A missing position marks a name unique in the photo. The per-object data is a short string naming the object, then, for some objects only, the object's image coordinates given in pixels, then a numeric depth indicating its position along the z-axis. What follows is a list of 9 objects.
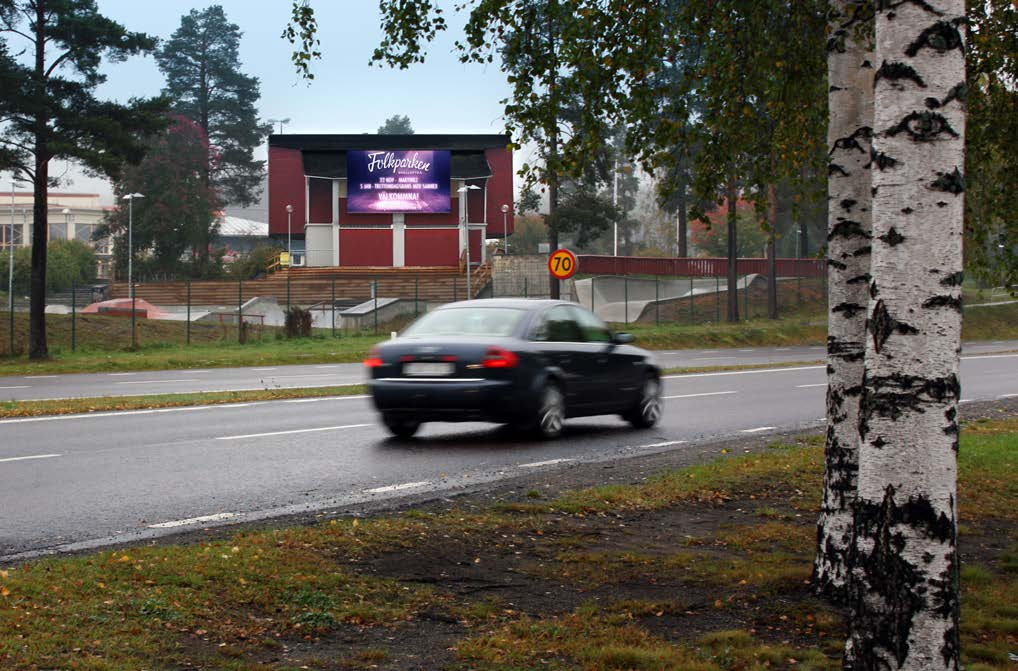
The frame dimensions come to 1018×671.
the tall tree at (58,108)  35.44
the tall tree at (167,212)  92.44
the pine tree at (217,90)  102.19
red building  76.75
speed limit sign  31.24
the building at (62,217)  147.12
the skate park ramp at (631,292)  63.34
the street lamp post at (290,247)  77.71
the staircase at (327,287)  65.31
